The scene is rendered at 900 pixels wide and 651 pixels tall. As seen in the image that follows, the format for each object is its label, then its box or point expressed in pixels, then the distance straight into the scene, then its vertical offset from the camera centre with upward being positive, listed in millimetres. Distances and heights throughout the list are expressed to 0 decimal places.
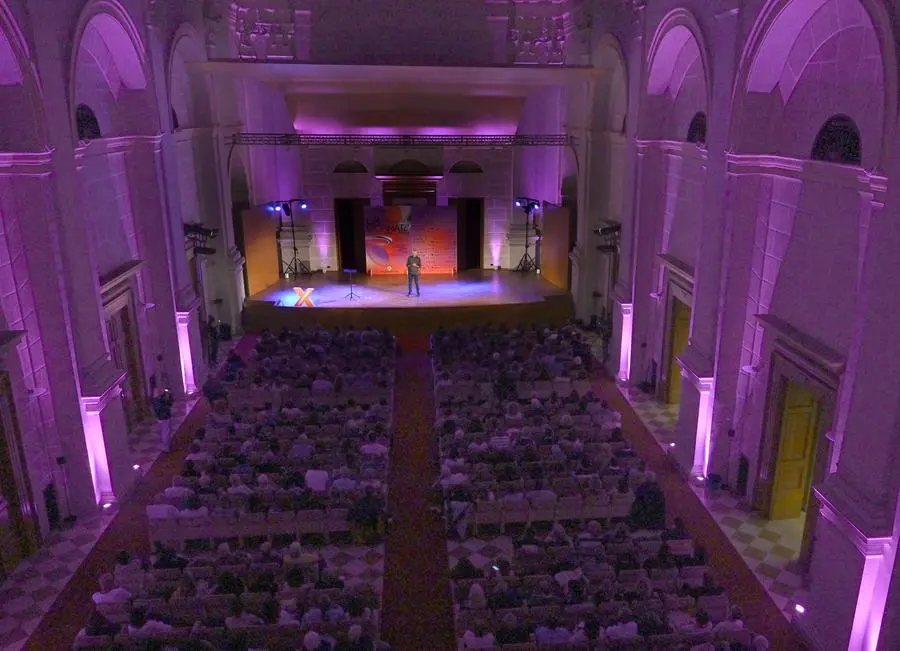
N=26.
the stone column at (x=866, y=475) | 7301 -3731
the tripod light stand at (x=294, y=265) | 25000 -4795
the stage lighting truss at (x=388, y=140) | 21109 -480
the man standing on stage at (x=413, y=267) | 22359 -4325
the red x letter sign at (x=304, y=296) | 21328 -5050
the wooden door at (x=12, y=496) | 9945 -5087
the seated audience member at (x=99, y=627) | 7797 -5373
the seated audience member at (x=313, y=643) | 7477 -5267
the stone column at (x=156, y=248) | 14500 -2481
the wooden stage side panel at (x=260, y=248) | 21844 -3758
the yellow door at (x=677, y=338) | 14884 -4493
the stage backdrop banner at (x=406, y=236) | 24984 -3803
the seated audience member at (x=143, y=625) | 7617 -5203
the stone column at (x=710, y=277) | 10922 -2511
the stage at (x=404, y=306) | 20906 -5240
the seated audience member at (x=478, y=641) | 7617 -5376
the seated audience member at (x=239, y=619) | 7797 -5269
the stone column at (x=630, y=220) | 15344 -2169
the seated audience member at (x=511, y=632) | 7734 -5374
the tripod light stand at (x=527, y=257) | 25125 -4702
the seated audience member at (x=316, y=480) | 10906 -5258
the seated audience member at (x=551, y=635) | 7617 -5318
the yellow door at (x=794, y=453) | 10680 -4942
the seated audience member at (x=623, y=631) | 7480 -5190
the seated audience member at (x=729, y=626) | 7617 -5233
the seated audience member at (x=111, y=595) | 8328 -5349
